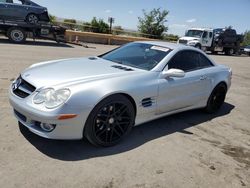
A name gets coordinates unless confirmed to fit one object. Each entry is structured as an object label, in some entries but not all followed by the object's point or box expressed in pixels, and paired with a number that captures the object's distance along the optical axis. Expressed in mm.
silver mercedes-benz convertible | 2420
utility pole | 19946
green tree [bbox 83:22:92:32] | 20414
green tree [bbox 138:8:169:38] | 26658
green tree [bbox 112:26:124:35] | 21239
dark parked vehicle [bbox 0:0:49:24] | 10618
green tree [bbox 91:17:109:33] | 20489
